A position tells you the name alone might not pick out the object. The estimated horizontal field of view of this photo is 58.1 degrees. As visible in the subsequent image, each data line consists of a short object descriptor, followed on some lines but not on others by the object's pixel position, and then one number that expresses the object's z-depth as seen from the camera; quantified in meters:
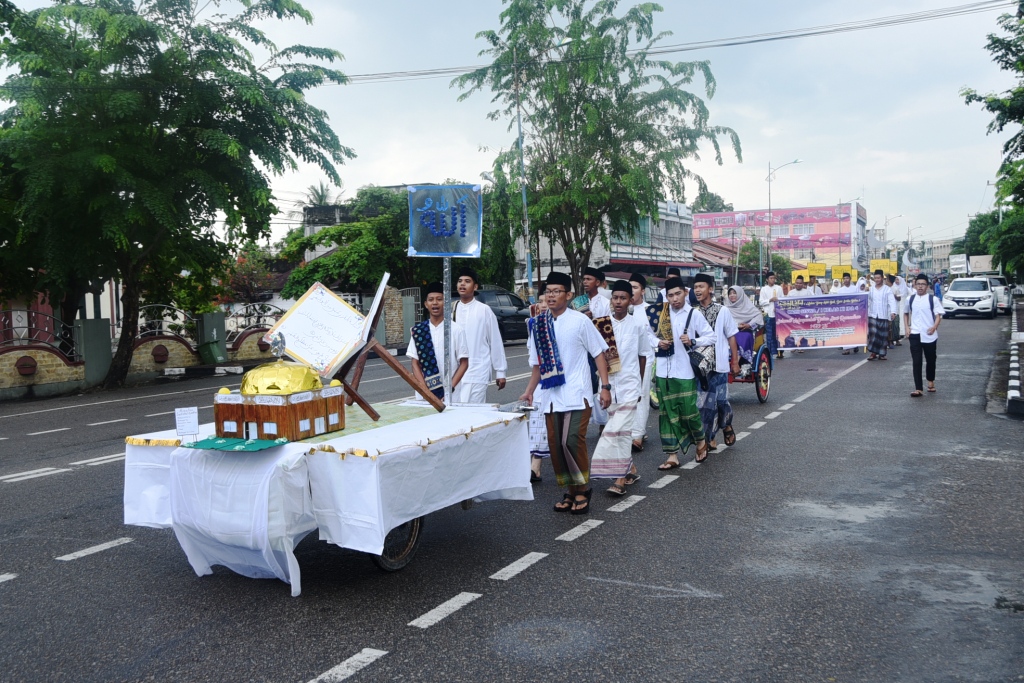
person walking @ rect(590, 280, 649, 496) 7.26
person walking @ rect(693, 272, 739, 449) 8.93
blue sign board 6.78
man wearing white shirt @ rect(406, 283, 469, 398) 7.41
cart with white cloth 4.56
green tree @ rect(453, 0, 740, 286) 30.81
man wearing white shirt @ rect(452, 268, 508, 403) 7.62
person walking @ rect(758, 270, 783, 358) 21.17
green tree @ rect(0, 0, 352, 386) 15.82
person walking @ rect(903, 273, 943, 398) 12.88
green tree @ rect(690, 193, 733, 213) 113.00
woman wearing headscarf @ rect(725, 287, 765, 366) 12.38
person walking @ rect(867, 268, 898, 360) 19.30
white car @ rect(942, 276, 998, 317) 37.31
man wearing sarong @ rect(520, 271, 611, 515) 6.65
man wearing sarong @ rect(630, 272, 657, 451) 7.88
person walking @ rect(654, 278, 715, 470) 8.36
